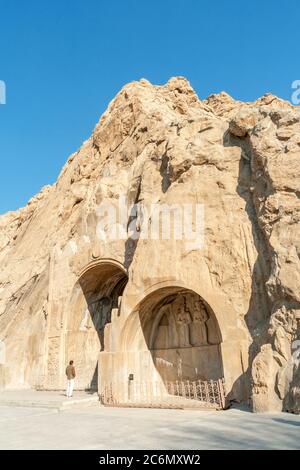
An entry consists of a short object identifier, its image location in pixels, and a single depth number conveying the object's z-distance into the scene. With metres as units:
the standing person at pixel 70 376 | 13.97
